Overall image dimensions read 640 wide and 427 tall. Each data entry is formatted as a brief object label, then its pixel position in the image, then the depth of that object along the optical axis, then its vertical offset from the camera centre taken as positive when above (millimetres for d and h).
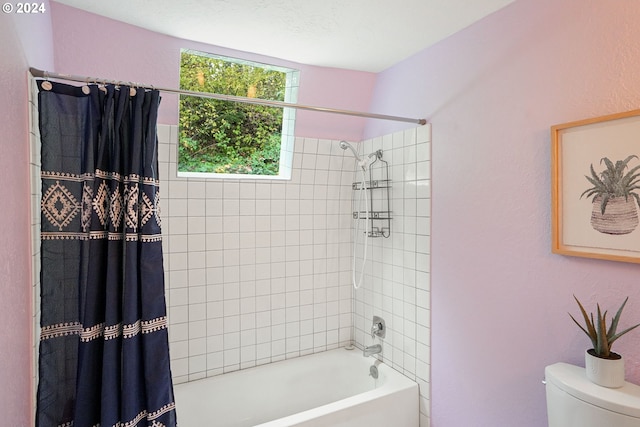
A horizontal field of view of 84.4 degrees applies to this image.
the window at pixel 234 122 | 2414 +672
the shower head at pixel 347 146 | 2631 +526
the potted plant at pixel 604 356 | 1258 -510
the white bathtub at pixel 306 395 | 2070 -1222
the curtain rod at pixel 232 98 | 1342 +600
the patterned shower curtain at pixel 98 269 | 1377 -231
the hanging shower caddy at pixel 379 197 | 2582 +137
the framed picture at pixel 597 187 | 1320 +120
